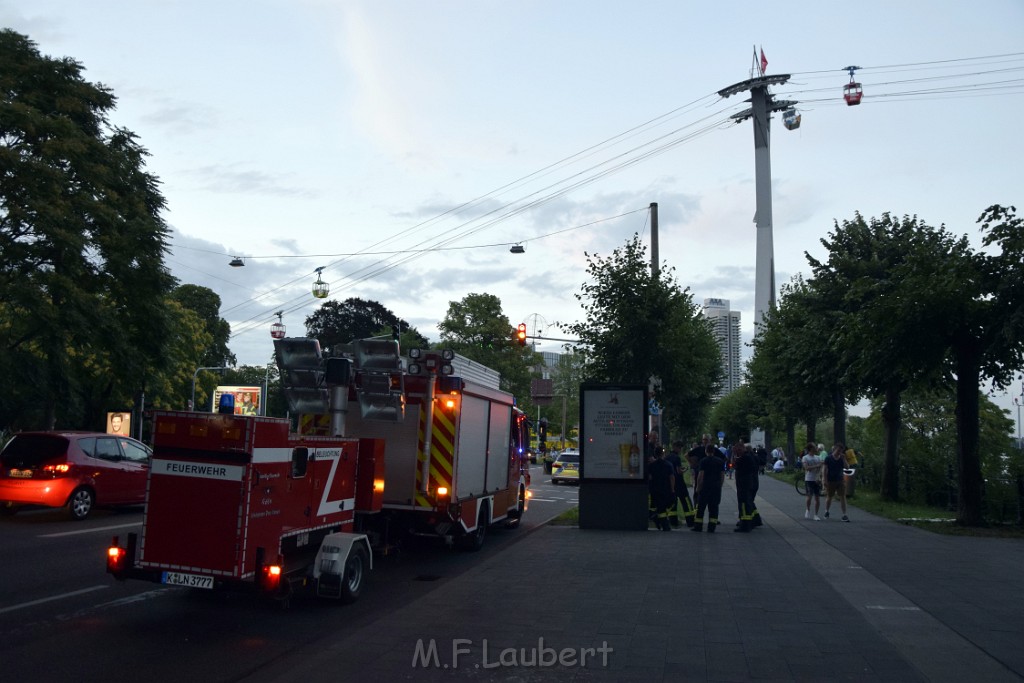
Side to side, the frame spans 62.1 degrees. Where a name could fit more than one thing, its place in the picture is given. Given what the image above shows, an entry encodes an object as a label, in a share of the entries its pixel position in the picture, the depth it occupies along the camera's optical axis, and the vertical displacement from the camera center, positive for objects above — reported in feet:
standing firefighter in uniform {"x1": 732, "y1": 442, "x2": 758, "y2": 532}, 55.67 -1.90
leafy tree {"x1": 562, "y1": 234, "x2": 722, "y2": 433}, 75.56 +11.45
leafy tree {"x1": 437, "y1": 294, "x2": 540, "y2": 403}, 222.48 +30.54
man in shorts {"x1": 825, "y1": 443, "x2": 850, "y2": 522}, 62.13 -0.77
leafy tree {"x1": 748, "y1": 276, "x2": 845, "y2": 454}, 91.35 +12.21
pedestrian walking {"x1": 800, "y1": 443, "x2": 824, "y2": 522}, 65.57 -1.15
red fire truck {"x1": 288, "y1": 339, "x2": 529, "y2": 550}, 36.45 +1.17
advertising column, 56.95 -0.14
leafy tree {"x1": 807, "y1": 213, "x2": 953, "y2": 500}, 58.08 +11.01
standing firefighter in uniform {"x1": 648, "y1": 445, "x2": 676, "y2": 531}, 56.90 -2.22
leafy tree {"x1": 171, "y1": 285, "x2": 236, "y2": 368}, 253.03 +38.45
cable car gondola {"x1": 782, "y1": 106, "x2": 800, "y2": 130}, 218.59 +88.16
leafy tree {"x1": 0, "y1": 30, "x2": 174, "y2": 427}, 69.46 +16.96
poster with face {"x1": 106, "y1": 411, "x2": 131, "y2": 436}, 102.16 +1.82
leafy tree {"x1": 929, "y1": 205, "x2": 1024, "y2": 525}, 54.49 +9.58
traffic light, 87.32 +12.08
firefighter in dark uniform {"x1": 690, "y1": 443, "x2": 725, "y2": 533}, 55.11 -1.67
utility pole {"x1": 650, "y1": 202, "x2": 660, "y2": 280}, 76.07 +19.12
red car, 52.44 -2.36
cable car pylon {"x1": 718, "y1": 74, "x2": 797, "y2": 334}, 207.62 +73.52
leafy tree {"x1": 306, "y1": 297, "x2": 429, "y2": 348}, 238.68 +35.25
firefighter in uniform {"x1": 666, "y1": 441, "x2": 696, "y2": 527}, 58.59 -2.86
